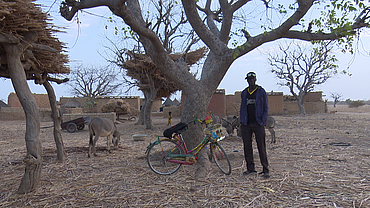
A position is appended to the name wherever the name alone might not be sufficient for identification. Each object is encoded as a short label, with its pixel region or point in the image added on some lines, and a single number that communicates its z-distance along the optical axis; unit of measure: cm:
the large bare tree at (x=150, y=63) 1296
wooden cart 1333
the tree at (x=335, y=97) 5241
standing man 466
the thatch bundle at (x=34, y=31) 382
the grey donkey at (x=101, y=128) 704
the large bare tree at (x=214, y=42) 521
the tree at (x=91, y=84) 3756
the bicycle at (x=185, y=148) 488
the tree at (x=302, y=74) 2745
